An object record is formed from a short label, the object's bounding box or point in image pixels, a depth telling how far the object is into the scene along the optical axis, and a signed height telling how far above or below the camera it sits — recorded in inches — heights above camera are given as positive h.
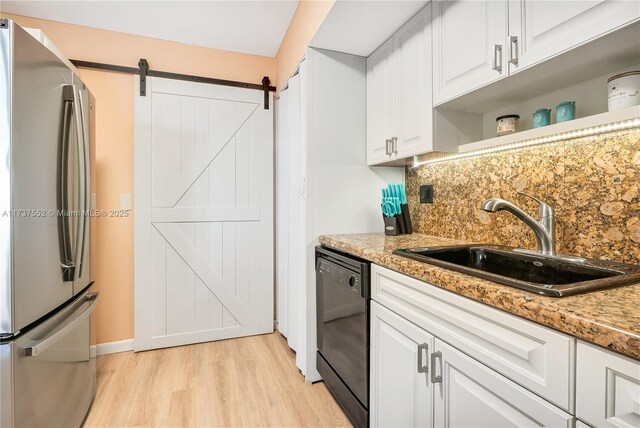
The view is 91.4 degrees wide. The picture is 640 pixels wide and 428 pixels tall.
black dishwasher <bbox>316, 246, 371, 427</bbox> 57.8 -24.8
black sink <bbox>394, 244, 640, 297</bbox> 31.5 -7.7
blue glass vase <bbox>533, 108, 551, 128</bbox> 47.4 +14.0
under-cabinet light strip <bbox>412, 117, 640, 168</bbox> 40.7 +11.2
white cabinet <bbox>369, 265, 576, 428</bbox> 27.6 -17.4
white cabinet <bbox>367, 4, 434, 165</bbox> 60.7 +25.3
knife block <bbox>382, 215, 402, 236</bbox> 75.3 -3.9
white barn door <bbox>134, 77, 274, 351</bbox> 98.6 -1.3
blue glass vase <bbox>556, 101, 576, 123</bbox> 43.9 +13.9
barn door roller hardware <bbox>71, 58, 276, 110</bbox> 94.1 +43.4
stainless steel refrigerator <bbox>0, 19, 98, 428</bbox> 44.2 -4.1
